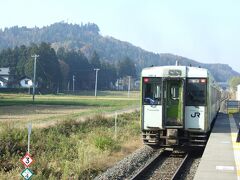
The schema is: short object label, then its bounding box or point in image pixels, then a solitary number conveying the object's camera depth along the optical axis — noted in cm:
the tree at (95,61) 16104
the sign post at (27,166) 948
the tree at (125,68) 18700
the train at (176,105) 1623
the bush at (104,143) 1731
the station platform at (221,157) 1098
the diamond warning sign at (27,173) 948
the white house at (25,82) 11681
